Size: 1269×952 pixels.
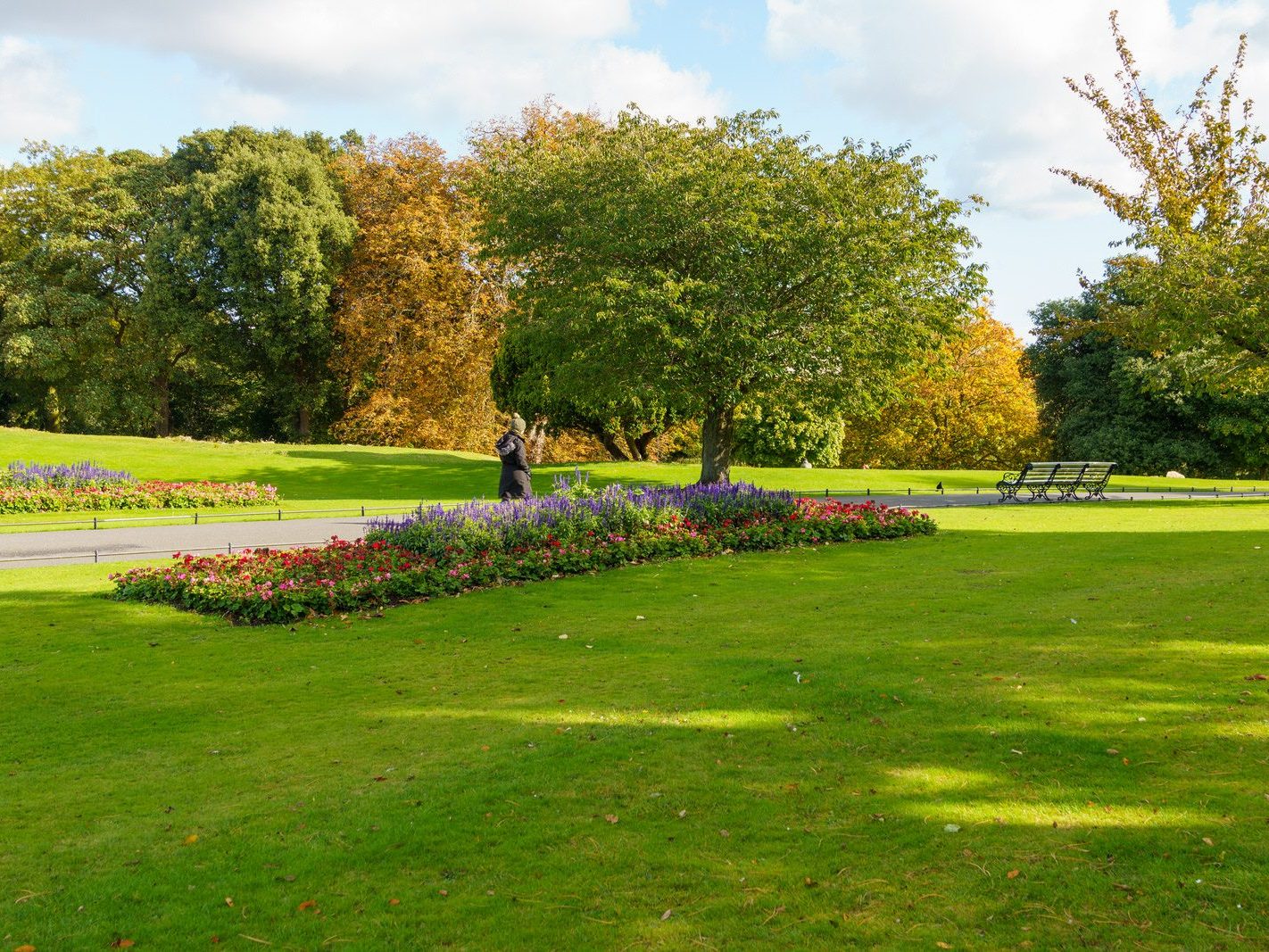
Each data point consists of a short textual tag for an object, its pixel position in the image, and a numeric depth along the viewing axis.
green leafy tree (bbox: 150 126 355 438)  39.12
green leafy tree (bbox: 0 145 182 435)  40.34
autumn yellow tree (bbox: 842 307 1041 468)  47.88
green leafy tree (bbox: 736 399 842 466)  34.78
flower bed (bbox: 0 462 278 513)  20.83
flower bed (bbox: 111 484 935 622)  10.23
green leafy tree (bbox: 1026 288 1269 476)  38.50
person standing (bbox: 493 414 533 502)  15.46
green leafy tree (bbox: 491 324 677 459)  32.22
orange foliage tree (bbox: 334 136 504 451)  39.62
